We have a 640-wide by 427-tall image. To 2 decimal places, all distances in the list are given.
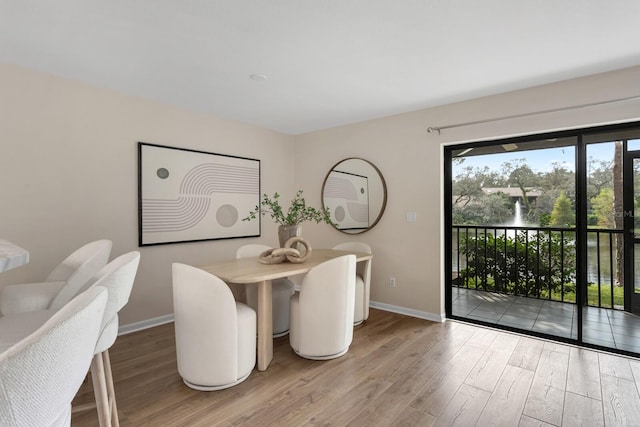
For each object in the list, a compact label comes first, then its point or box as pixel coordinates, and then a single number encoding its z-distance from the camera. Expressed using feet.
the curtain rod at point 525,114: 8.63
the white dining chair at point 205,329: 6.88
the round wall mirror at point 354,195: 13.37
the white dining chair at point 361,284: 11.26
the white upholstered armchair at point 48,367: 2.10
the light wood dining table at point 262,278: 7.60
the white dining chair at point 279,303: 10.30
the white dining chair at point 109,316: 4.64
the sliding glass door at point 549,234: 9.33
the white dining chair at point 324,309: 8.35
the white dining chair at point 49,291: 6.03
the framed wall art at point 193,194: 10.95
